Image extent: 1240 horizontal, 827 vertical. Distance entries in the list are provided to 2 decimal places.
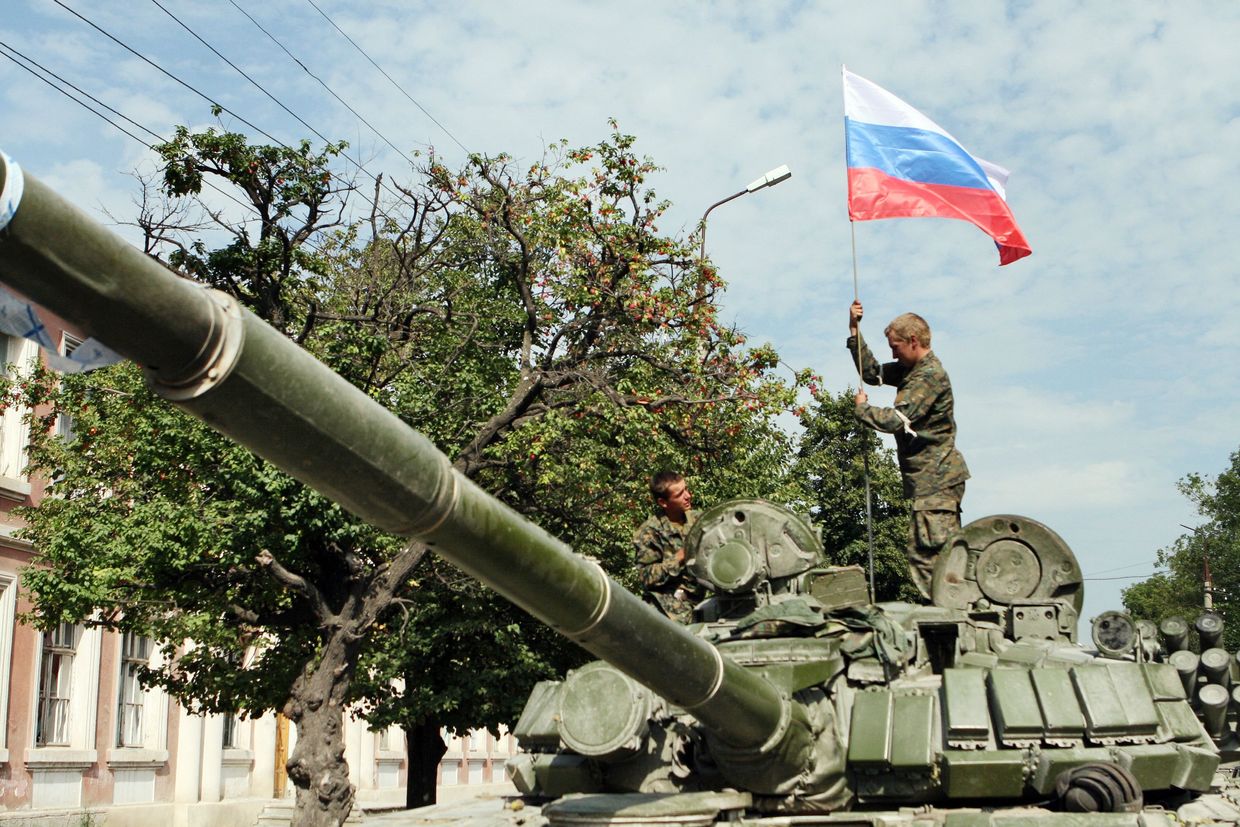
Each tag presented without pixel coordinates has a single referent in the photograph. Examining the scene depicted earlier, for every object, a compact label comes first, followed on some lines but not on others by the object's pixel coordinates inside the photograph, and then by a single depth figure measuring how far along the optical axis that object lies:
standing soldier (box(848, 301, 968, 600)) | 11.28
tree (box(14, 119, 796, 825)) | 18.69
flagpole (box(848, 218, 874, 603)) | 10.95
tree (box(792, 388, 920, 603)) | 39.66
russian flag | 13.66
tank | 4.41
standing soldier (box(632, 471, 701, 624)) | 10.87
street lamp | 21.52
